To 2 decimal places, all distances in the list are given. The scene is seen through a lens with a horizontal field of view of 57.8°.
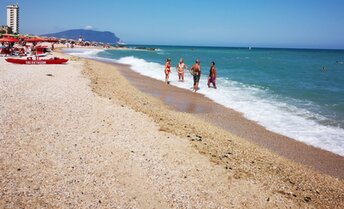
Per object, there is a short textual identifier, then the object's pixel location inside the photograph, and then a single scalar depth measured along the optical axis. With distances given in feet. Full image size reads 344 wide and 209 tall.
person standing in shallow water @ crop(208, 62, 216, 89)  54.81
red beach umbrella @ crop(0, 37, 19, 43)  86.89
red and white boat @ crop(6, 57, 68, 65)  69.46
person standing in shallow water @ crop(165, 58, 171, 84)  60.34
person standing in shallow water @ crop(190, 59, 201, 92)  51.88
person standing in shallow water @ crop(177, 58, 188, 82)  61.93
